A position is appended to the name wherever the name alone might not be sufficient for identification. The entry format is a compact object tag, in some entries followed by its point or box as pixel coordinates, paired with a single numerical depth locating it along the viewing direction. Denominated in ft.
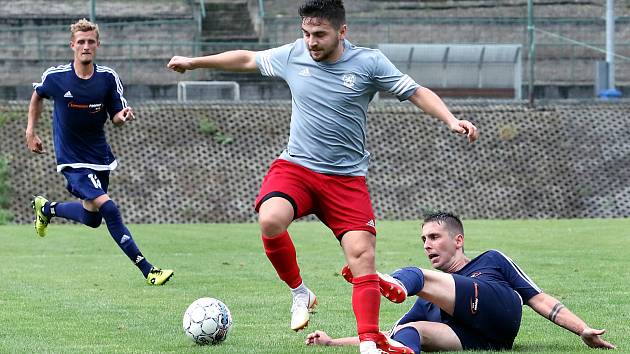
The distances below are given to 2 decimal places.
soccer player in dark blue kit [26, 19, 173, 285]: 79.82
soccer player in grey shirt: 48.19
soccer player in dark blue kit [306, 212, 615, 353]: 46.37
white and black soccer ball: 49.96
